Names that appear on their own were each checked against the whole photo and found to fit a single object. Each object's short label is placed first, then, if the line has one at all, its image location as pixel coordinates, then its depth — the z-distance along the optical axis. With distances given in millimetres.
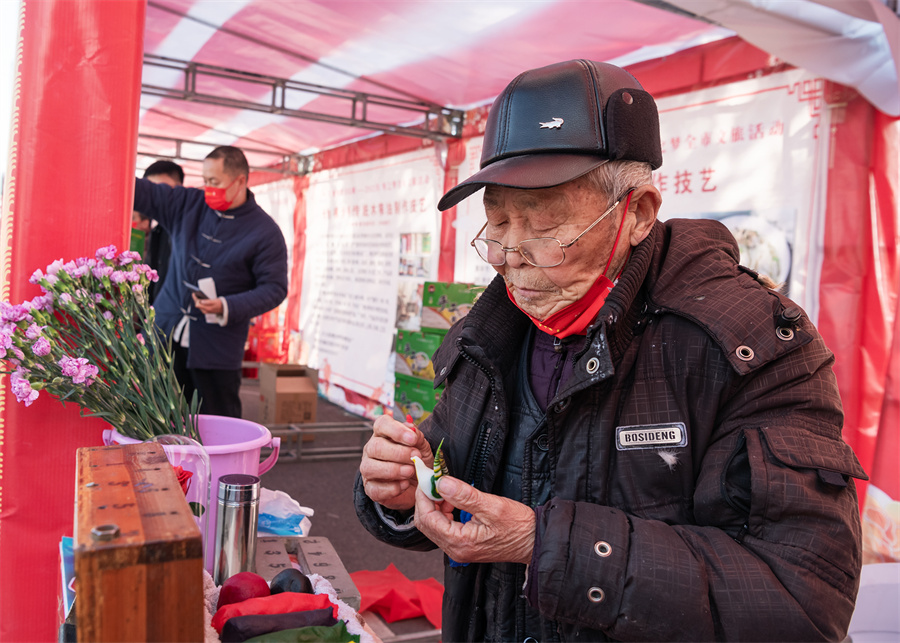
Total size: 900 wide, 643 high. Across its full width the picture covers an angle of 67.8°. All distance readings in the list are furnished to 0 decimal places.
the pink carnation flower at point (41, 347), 1510
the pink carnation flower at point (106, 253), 1711
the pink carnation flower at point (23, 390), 1516
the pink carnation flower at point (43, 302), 1648
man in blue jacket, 3328
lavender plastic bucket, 1444
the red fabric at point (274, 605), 914
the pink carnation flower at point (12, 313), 1561
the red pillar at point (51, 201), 1759
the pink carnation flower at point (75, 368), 1524
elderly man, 897
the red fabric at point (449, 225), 5809
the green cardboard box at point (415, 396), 5314
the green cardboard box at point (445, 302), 4957
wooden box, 614
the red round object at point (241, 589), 1003
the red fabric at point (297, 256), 8688
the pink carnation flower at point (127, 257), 1744
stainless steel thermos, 1324
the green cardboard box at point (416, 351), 5316
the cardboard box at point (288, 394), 5812
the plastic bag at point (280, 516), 1768
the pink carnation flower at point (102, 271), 1670
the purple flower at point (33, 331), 1525
